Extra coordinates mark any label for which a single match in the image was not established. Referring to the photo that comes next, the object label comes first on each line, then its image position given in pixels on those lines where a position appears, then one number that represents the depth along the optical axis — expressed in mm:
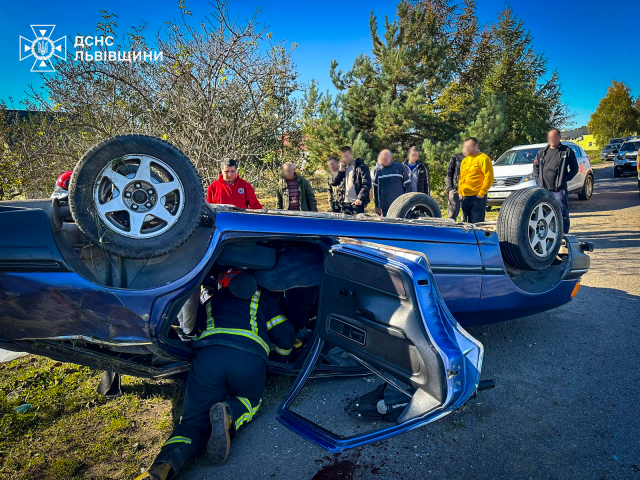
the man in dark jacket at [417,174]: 7395
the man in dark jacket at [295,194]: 6562
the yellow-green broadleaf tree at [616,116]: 40062
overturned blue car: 2100
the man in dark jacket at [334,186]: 7602
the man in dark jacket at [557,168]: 6527
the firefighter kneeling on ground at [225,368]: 2260
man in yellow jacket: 5934
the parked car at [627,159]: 18781
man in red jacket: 5227
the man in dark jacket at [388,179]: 6773
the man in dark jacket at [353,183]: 6902
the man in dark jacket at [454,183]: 6996
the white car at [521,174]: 10312
